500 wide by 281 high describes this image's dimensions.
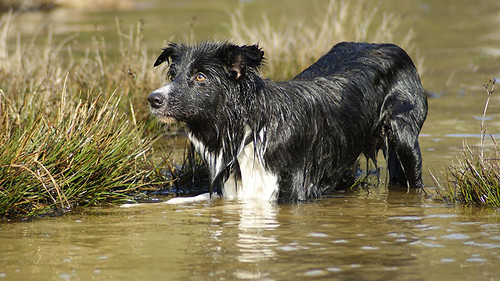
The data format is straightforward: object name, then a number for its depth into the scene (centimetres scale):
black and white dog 1417
